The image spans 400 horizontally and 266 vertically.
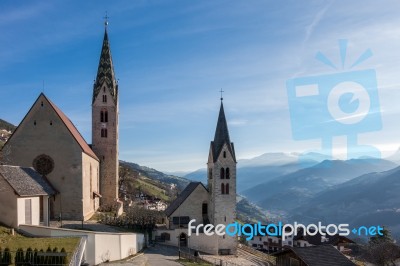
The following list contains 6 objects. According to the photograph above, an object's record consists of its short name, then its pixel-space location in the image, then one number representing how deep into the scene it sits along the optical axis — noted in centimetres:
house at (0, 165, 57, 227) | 2967
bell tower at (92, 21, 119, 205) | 5831
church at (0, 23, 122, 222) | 4412
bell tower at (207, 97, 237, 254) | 5059
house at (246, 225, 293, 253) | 8288
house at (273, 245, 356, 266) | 3619
